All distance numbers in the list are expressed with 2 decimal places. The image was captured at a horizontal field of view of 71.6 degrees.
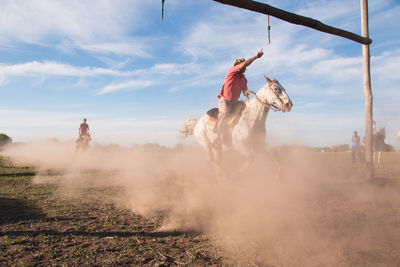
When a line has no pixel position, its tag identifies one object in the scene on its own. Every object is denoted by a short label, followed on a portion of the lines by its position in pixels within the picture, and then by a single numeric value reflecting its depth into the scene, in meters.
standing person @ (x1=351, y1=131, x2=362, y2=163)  18.29
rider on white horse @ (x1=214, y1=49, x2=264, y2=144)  7.78
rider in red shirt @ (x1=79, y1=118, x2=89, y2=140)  19.14
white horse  7.54
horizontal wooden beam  4.31
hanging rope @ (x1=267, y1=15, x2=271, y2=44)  5.38
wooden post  9.45
